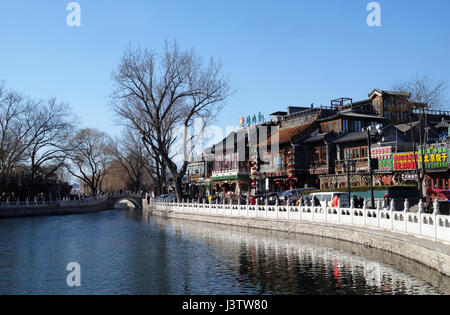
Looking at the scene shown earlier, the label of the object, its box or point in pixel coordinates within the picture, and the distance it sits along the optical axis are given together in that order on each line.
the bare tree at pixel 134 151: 63.09
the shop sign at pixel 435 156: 34.34
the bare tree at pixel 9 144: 49.22
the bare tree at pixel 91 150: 66.99
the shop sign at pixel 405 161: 37.62
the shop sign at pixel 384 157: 39.84
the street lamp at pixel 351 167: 39.28
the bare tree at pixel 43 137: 54.78
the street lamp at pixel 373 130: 23.13
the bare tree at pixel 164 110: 43.00
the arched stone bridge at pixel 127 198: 72.19
